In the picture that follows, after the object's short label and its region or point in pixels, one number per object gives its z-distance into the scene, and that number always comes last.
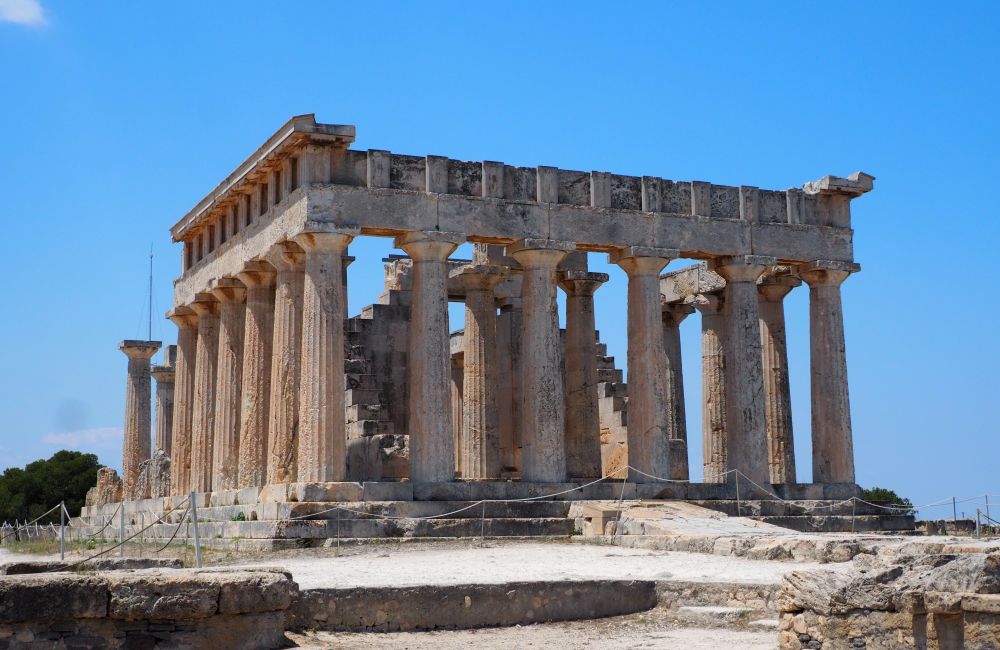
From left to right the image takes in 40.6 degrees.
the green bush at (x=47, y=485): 68.12
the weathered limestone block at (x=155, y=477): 40.65
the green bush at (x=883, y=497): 59.97
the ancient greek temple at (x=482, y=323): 28.27
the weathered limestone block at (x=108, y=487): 47.69
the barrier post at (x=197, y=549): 18.56
